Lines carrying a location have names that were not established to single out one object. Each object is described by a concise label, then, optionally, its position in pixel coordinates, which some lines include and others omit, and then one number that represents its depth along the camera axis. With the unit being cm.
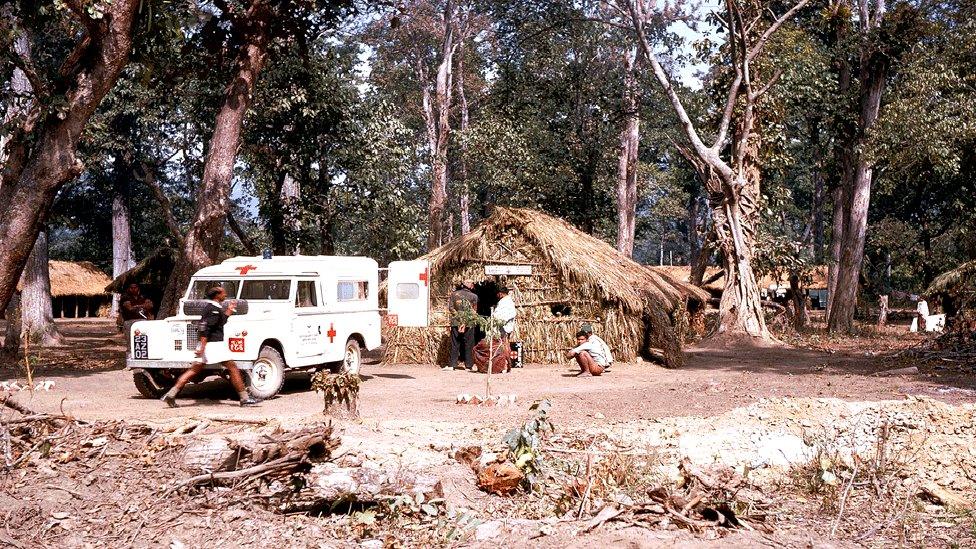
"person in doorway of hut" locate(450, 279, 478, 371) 1819
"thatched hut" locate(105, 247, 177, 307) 3127
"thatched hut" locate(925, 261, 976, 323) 1861
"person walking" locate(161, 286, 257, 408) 1172
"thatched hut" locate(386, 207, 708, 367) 1900
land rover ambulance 1240
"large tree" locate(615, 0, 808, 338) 2430
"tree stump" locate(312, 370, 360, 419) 991
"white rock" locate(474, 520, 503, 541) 693
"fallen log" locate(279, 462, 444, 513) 726
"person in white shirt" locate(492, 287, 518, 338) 1767
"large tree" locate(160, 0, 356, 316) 1717
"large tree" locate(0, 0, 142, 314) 1233
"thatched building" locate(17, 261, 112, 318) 4488
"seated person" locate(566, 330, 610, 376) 1684
